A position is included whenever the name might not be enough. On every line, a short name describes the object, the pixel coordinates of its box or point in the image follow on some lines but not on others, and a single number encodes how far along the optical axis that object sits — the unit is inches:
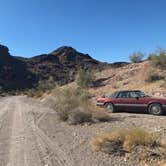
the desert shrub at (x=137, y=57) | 1300.4
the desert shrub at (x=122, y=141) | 210.5
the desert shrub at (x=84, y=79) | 1101.0
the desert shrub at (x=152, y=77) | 846.0
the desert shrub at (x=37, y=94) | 1391.4
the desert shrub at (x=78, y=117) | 362.6
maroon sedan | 413.3
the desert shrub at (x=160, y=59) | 917.8
